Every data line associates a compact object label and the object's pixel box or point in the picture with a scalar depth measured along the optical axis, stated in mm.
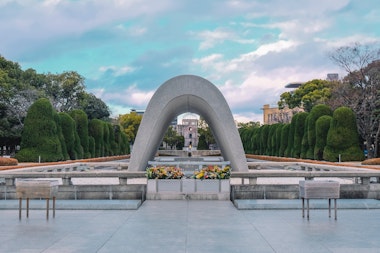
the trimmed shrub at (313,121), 35438
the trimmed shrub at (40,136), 29719
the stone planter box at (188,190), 12156
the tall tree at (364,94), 35716
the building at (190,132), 124375
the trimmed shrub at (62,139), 32281
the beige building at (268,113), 97625
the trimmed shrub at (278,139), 45338
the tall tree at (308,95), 56216
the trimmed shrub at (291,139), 40375
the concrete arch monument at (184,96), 17891
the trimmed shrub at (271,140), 47284
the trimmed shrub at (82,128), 38688
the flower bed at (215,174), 12133
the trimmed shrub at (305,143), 36641
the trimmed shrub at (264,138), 51531
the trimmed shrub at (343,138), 31750
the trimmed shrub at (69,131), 34219
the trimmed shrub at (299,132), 38969
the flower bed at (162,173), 12188
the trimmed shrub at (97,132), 42719
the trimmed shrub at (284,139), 42653
